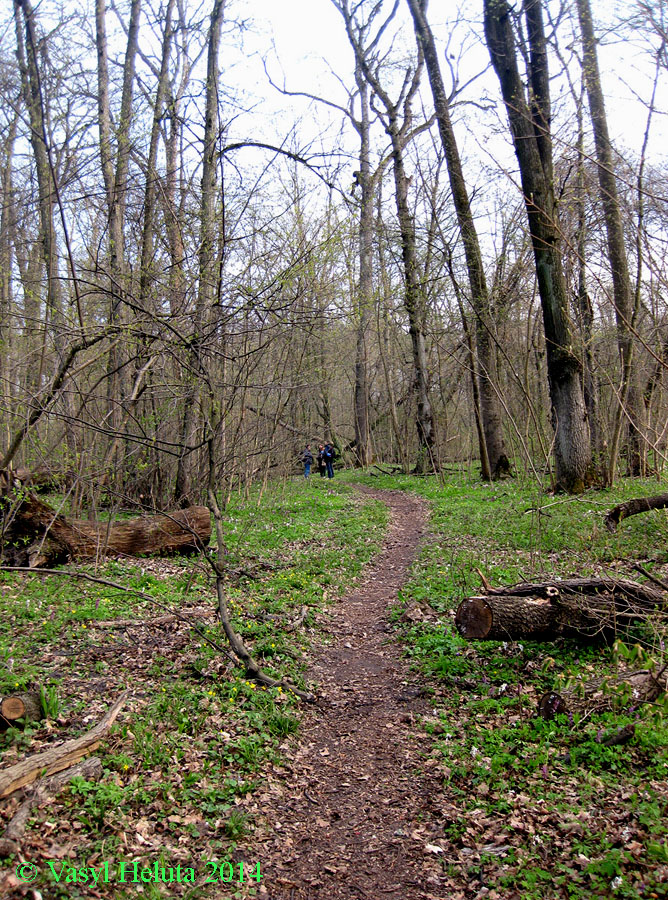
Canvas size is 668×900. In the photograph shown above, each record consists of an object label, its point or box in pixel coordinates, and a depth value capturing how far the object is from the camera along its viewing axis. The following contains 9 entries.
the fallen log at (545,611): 5.02
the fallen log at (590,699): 4.17
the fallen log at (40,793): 3.01
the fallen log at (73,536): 8.27
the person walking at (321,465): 26.05
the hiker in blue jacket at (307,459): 21.06
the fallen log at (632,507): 7.68
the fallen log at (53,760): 3.37
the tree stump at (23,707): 4.04
